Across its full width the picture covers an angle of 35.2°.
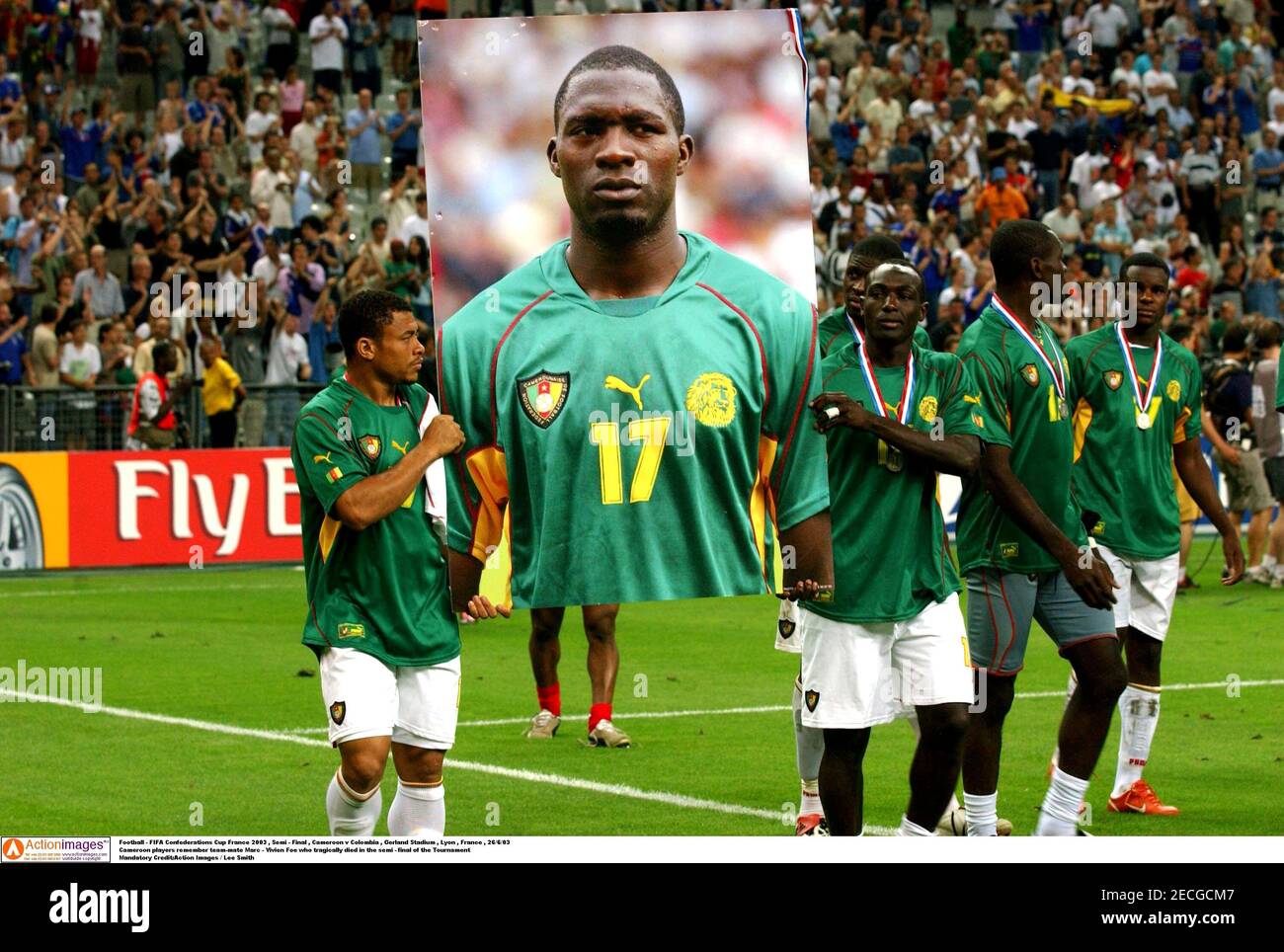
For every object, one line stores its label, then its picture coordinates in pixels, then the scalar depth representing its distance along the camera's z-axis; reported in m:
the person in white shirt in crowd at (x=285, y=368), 20.69
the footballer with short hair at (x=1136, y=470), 8.69
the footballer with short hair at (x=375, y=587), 6.34
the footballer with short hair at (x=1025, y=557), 7.52
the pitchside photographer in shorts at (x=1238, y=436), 17.69
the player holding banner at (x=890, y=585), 6.63
